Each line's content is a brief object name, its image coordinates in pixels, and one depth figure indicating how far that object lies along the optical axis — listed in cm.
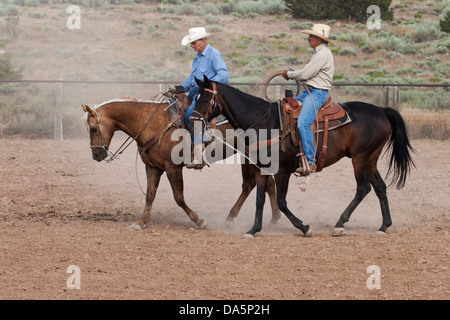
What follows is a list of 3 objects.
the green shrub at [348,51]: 3269
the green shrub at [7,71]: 2350
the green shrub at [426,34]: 3606
